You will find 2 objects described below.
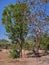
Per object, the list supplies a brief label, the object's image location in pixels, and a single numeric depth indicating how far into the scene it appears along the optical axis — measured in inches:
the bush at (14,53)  436.1
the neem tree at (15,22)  449.1
